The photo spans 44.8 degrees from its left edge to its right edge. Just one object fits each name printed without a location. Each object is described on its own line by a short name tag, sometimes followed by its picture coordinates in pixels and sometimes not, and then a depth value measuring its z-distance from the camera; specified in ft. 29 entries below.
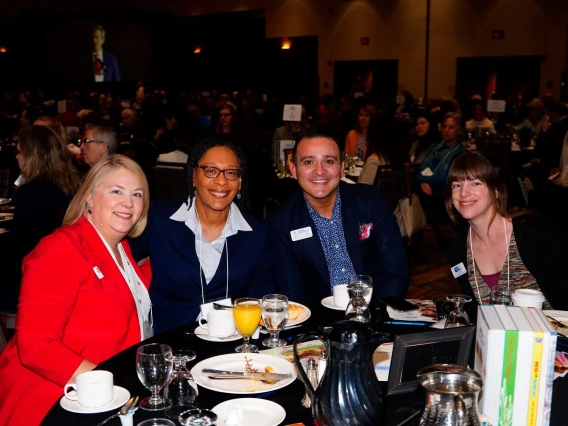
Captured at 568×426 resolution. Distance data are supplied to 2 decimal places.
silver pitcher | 3.58
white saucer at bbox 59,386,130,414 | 5.13
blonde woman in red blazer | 6.45
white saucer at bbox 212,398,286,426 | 4.95
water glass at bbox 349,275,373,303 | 7.20
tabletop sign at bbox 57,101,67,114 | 37.09
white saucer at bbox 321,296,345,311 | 7.72
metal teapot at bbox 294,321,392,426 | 4.22
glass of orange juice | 6.51
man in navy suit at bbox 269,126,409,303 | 9.39
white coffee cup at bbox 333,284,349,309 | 7.72
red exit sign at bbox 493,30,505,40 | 48.37
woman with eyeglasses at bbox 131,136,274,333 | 8.65
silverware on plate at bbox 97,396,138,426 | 4.94
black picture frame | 5.02
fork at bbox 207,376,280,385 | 5.68
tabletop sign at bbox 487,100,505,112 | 34.81
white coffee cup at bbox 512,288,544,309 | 6.81
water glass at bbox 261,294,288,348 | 6.57
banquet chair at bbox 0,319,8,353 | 7.29
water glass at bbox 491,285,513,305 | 6.77
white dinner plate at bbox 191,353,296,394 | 5.54
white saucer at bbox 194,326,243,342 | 6.76
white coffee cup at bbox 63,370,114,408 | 5.16
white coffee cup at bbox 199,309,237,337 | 6.82
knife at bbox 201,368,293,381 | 5.75
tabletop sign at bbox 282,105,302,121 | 27.02
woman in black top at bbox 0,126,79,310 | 11.78
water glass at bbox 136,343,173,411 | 5.23
